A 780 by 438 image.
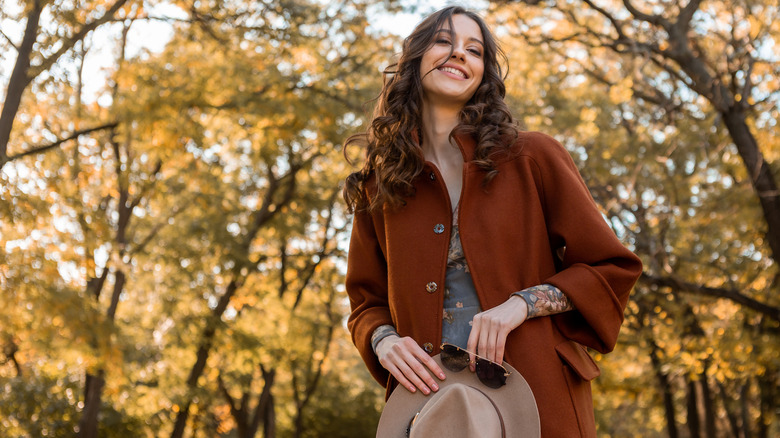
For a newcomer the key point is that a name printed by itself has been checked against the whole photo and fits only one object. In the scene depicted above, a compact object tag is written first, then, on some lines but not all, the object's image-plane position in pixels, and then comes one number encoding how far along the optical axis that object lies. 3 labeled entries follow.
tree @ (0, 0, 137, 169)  6.88
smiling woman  2.06
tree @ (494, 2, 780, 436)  10.14
